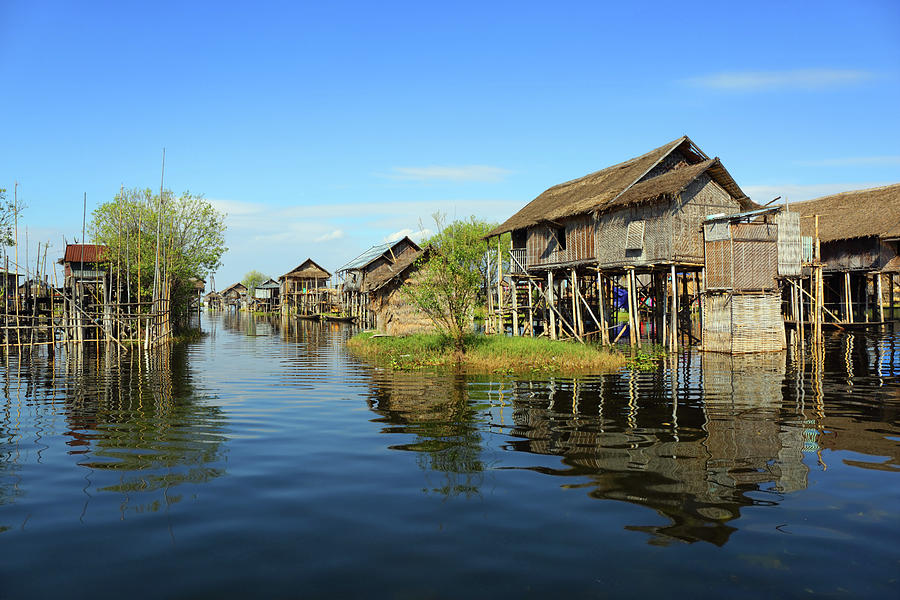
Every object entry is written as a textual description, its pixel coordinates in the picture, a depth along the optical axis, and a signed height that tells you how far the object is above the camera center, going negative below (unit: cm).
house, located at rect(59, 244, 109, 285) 4389 +426
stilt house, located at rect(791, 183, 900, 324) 3272 +331
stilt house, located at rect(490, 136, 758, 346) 2317 +311
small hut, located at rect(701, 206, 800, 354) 2195 +70
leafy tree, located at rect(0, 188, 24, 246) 3189 +419
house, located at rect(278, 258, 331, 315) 7119 +311
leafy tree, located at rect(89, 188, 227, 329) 3241 +404
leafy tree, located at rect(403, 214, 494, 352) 1995 +72
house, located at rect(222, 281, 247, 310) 11656 +329
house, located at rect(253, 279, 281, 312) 9075 +242
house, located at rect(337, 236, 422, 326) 4784 +341
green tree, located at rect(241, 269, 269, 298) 13652 +757
